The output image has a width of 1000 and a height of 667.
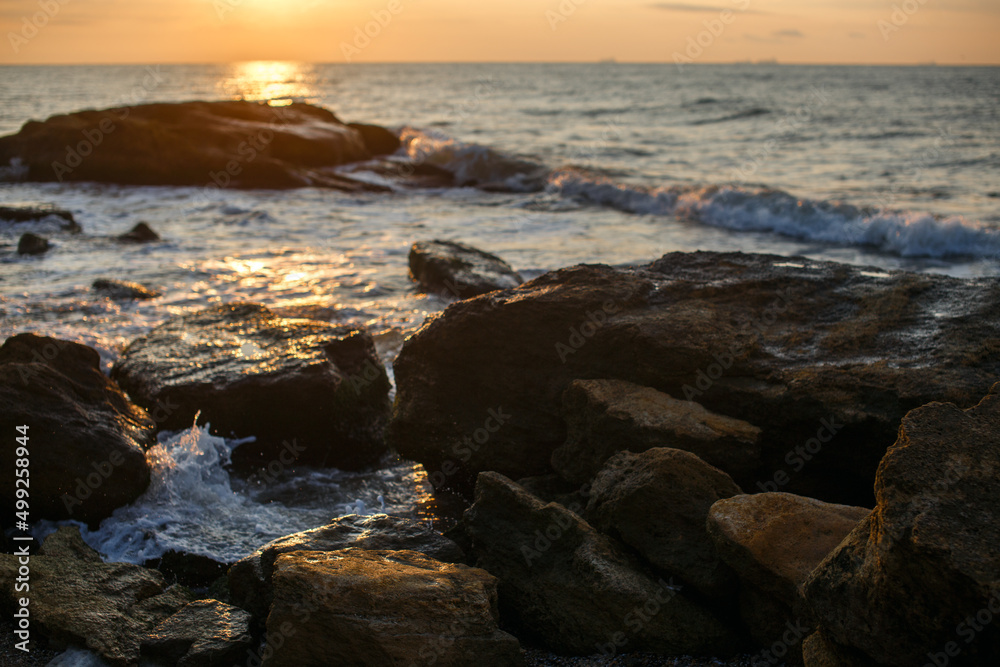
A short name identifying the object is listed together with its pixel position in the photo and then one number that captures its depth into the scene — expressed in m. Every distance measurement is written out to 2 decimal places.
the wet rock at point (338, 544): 3.40
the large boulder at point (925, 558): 2.02
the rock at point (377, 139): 26.08
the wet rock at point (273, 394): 5.19
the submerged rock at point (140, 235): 12.49
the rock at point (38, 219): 13.22
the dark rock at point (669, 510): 3.11
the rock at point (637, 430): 3.70
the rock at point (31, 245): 11.22
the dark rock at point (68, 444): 4.27
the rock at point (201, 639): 2.96
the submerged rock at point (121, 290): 8.82
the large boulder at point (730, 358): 3.80
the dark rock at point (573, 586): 2.99
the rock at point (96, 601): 3.11
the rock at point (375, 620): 2.66
